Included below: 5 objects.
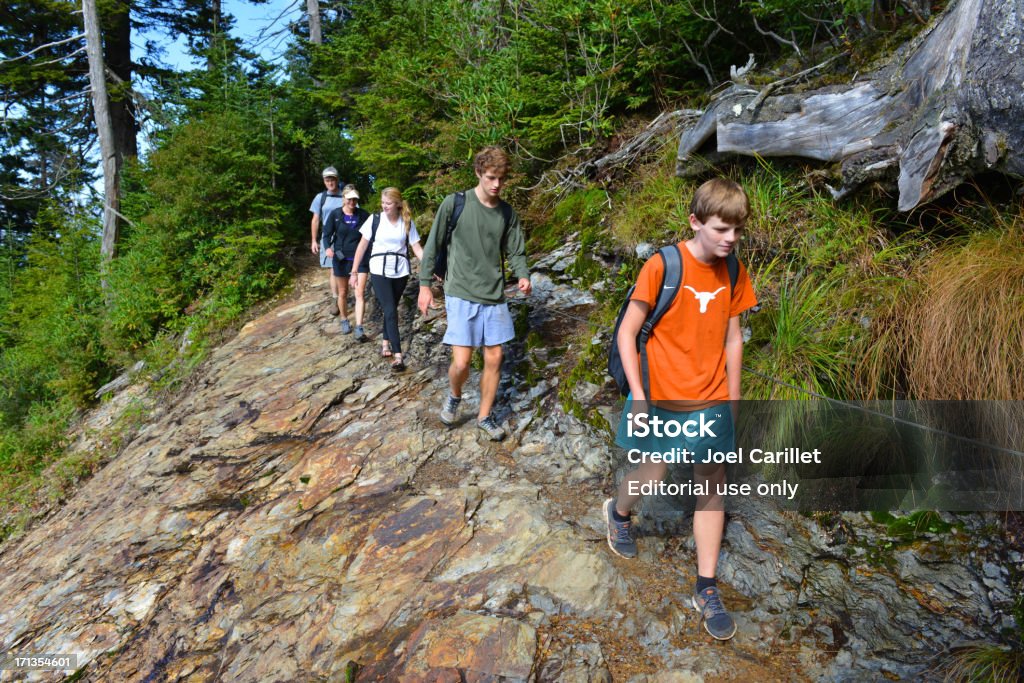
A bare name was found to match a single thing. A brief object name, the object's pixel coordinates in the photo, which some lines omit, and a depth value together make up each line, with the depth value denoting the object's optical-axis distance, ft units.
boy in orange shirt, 9.18
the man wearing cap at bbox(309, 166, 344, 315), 27.73
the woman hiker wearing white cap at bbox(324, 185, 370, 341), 24.45
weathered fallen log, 10.44
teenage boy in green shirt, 15.25
